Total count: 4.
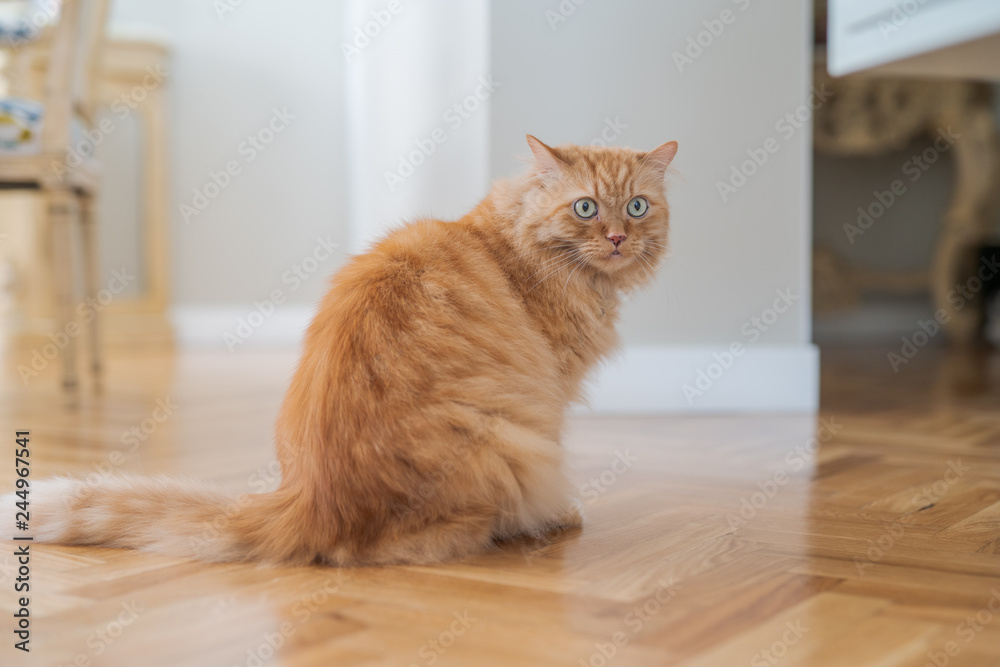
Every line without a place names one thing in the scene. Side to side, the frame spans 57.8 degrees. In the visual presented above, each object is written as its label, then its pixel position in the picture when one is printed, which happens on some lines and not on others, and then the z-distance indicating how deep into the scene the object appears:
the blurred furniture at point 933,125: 3.65
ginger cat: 1.03
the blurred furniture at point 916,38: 1.71
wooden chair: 2.46
